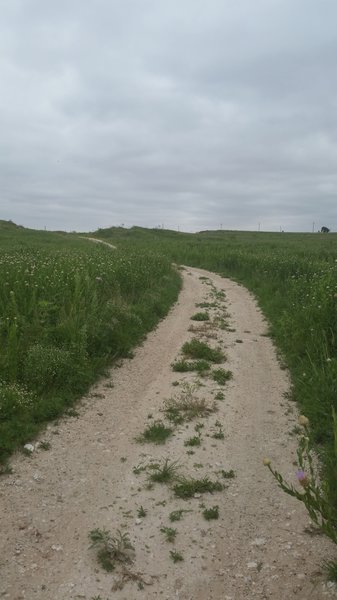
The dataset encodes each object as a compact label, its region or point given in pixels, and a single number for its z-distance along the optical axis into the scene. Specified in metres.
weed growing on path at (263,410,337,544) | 3.10
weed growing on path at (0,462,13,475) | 5.32
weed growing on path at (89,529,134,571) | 4.12
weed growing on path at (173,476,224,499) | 5.08
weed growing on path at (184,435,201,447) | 6.10
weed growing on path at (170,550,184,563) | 4.18
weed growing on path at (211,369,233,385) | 8.30
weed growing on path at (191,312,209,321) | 13.12
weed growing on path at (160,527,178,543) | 4.41
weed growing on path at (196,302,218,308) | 15.04
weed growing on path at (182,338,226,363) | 9.55
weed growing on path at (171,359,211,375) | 8.86
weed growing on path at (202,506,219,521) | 4.71
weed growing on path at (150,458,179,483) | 5.33
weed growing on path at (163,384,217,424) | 6.86
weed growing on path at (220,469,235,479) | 5.42
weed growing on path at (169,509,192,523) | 4.68
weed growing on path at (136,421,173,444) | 6.20
